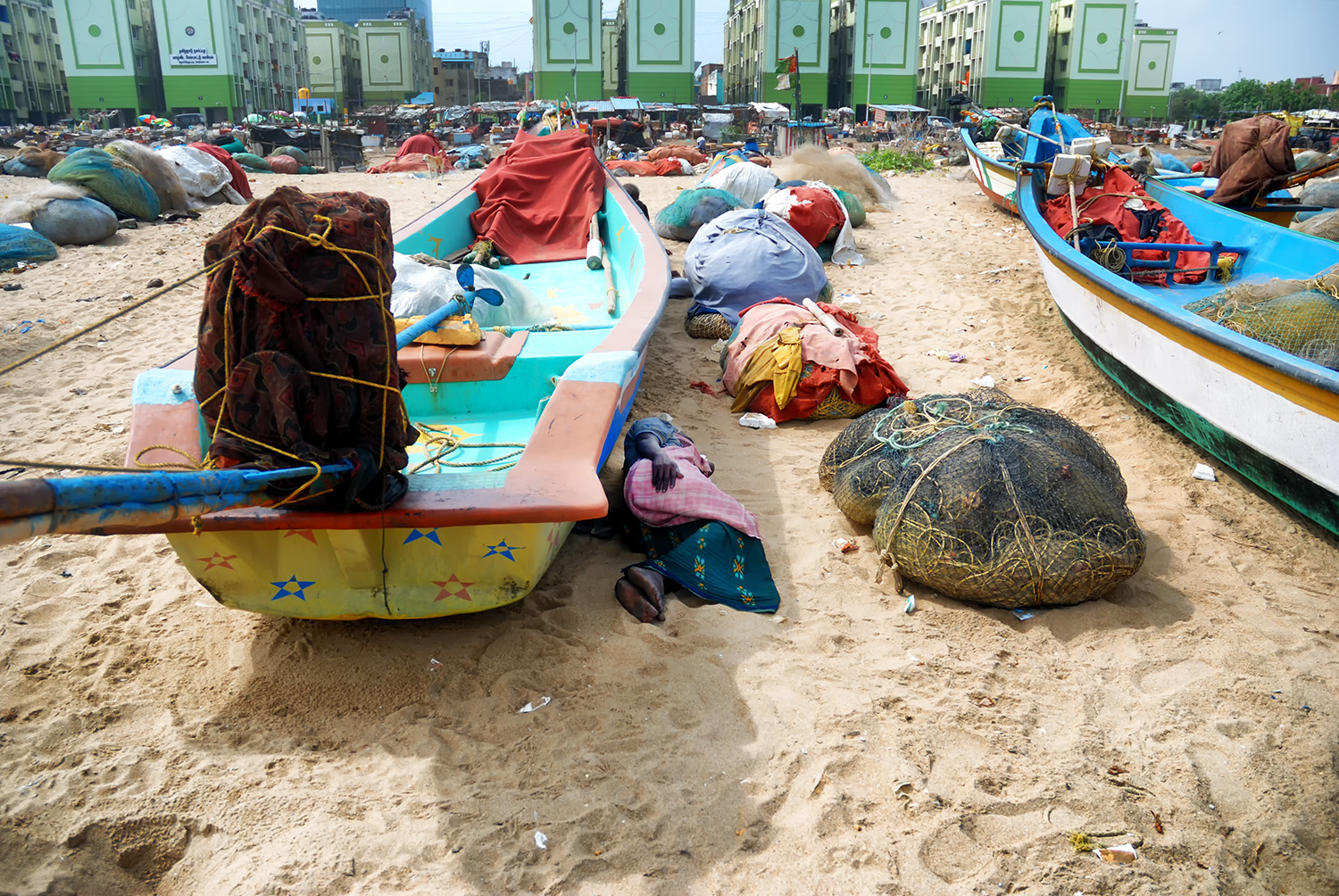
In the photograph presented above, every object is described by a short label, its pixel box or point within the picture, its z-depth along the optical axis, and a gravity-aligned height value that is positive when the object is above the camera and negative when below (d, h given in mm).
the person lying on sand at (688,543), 3105 -1363
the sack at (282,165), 19500 +175
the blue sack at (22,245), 8172 -667
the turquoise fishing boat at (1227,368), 3383 -906
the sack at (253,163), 19078 +215
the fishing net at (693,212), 9258 -431
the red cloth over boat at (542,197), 7051 -220
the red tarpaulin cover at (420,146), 20312 +597
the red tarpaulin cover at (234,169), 13727 +72
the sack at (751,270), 6379 -728
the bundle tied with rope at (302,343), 2170 -431
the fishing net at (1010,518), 2984 -1215
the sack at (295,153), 20922 +461
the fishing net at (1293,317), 3842 -684
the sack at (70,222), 9039 -492
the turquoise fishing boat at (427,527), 2416 -1035
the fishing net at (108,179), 10156 -59
